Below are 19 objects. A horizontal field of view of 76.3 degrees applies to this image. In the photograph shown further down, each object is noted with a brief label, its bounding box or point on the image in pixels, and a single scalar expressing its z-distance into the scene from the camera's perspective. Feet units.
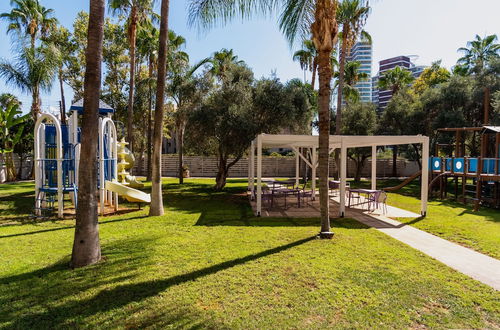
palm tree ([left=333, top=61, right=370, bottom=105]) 82.64
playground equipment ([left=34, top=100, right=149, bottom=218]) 31.94
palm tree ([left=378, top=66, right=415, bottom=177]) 107.04
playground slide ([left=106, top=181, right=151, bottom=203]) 34.37
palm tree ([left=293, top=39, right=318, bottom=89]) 76.13
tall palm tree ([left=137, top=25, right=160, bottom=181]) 68.28
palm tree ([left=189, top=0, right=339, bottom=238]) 22.82
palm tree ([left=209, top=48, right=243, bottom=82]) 62.85
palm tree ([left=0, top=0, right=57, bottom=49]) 73.26
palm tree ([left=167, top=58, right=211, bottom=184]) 55.42
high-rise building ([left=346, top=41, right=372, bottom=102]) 488.76
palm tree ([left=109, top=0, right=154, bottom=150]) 58.18
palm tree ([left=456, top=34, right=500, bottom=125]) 91.75
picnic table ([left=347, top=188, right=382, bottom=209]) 37.11
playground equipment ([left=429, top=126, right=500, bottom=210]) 44.52
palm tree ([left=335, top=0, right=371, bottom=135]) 59.82
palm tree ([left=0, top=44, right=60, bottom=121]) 57.16
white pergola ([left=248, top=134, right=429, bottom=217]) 32.71
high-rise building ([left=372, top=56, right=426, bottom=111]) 466.78
